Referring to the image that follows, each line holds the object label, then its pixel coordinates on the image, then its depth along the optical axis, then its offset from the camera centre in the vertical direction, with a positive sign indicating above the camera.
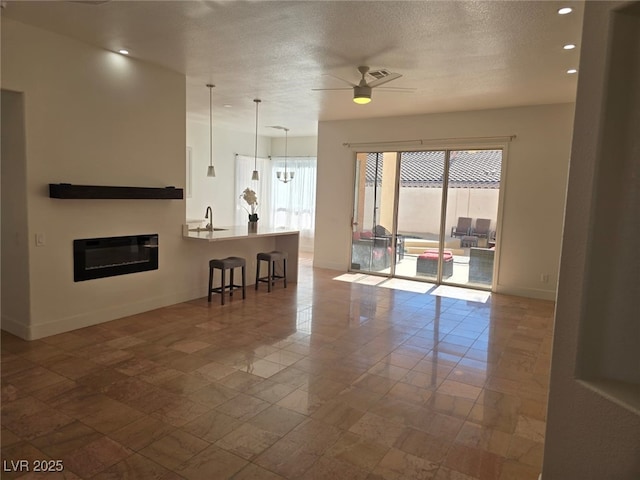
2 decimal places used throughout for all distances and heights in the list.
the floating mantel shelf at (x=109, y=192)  4.06 -0.03
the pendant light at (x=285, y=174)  9.91 +0.51
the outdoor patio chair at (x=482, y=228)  6.95 -0.40
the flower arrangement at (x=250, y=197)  6.31 -0.05
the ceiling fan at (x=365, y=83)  4.58 +1.24
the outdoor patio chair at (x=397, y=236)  7.77 -0.67
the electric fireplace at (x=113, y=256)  4.41 -0.73
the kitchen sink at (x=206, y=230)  6.07 -0.53
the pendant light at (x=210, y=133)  5.85 +1.24
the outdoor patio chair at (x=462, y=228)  7.11 -0.42
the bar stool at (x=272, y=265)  6.42 -1.07
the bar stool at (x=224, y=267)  5.62 -0.97
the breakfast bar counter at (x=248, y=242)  5.58 -0.72
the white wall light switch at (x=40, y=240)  4.05 -0.50
